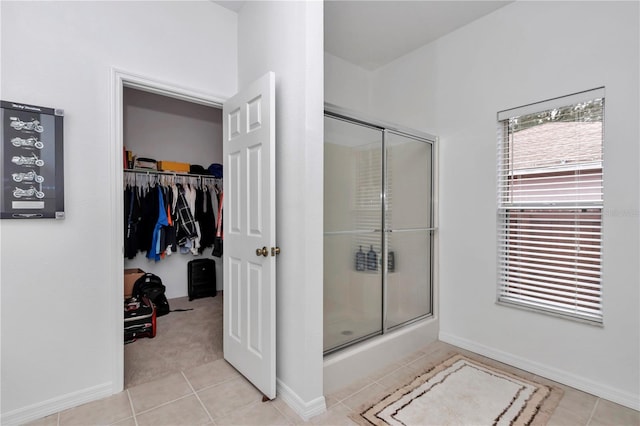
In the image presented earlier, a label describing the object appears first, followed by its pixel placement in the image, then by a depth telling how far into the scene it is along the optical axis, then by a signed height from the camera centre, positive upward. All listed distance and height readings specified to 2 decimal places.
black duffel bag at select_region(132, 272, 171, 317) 3.55 -0.90
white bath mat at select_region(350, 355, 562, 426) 1.83 -1.21
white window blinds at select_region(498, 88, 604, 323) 2.18 +0.03
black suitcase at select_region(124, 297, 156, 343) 2.86 -1.00
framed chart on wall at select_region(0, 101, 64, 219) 1.71 +0.28
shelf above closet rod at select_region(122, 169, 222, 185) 3.86 +0.47
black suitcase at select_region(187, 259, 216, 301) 4.27 -0.91
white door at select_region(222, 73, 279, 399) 1.93 -0.15
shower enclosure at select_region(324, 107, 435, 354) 2.30 -0.14
